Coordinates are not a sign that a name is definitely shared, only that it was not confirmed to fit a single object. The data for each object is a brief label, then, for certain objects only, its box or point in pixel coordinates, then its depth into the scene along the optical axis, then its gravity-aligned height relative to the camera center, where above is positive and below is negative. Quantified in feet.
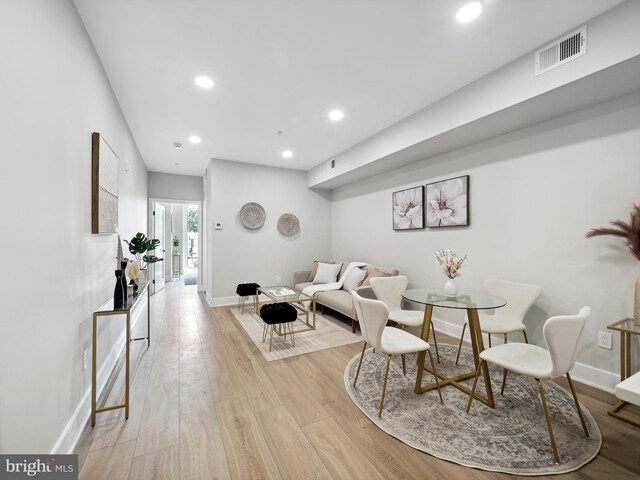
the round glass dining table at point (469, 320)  6.79 -2.08
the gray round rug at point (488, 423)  5.20 -4.04
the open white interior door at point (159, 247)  20.68 -0.28
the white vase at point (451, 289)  8.04 -1.36
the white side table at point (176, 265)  29.50 -2.55
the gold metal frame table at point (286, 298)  12.05 -2.57
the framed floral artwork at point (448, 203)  11.11 +1.70
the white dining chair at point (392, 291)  9.58 -1.82
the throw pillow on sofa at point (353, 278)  14.39 -1.93
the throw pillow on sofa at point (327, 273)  16.65 -1.88
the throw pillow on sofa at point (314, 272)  18.25 -1.99
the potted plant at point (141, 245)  9.19 -0.12
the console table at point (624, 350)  6.23 -2.64
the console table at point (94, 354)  6.12 -2.54
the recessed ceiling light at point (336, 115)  10.88 +5.13
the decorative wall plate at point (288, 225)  18.93 +1.20
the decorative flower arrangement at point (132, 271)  7.38 -0.79
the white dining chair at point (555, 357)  5.14 -2.30
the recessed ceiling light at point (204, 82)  8.59 +5.08
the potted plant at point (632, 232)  6.53 +0.26
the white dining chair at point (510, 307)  8.16 -2.03
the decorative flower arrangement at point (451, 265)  8.17 -0.68
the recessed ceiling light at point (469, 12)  5.86 +5.04
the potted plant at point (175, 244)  29.66 -0.25
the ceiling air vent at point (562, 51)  6.32 +4.62
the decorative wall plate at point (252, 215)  17.63 +1.72
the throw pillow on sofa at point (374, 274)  13.65 -1.61
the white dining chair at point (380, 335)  6.49 -2.30
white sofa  12.48 -2.79
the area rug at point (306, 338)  10.25 -4.02
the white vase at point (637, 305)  6.46 -1.48
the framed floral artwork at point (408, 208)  12.99 +1.67
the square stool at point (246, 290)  15.25 -2.68
